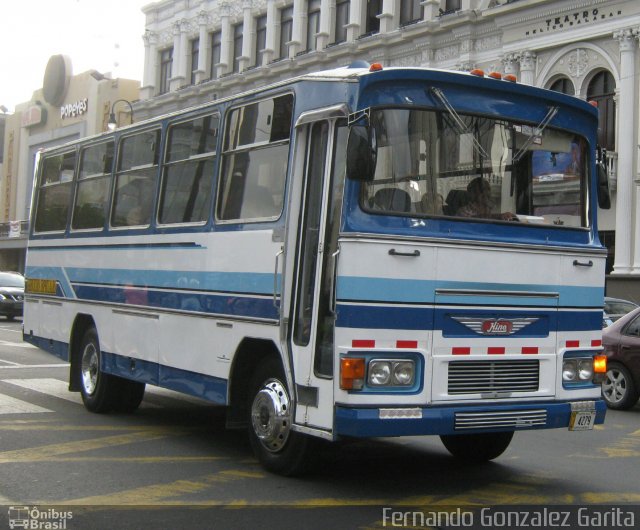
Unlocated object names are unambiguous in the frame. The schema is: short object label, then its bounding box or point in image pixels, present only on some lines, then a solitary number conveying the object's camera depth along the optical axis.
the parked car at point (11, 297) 31.14
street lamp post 26.98
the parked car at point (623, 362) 13.12
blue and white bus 6.99
